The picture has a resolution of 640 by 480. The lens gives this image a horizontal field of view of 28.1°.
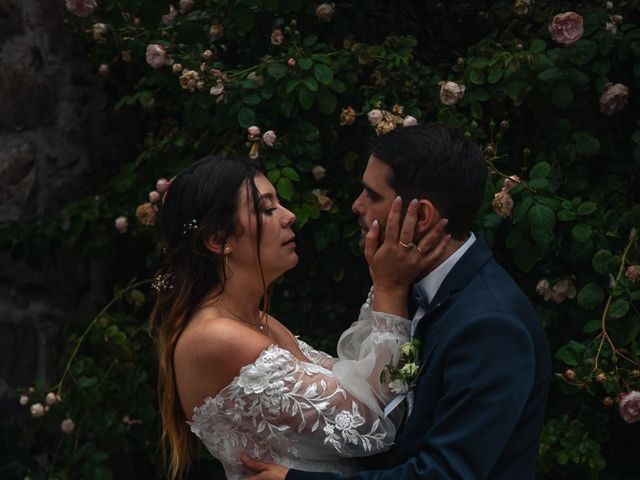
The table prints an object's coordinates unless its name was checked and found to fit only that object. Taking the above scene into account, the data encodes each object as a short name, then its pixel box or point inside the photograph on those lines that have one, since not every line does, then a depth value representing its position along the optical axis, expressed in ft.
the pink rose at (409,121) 12.02
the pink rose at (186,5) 13.53
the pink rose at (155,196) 13.24
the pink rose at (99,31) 14.08
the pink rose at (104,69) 14.73
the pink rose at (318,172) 13.07
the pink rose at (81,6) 13.57
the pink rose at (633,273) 11.58
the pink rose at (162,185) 13.12
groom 8.57
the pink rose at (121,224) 14.06
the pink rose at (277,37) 12.99
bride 9.34
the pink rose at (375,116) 12.12
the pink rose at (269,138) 12.66
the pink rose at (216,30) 13.58
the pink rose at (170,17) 14.21
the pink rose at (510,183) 11.81
